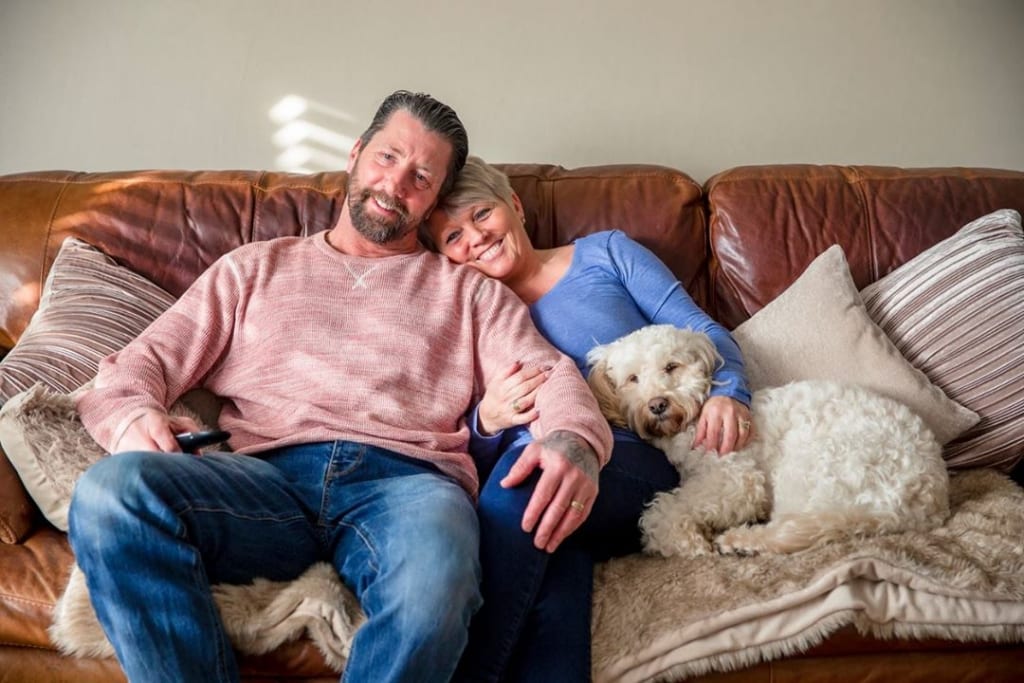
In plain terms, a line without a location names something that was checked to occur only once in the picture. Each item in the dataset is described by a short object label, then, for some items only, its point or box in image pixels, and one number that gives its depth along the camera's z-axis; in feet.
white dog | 5.69
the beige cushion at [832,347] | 6.81
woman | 4.87
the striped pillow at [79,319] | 6.48
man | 4.35
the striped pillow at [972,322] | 6.86
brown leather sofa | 7.95
